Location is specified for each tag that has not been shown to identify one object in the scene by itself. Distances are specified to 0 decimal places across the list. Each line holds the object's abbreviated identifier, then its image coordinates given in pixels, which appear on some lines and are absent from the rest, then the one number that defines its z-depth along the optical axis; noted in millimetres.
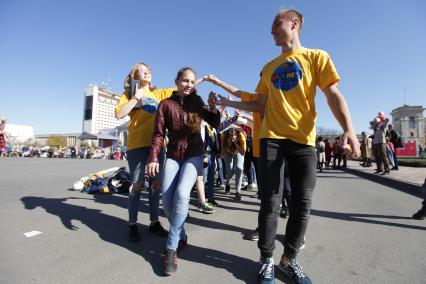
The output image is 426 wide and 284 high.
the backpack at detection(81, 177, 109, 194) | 6070
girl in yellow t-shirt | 2996
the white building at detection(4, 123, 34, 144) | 127575
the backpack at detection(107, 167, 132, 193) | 6214
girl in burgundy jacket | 2305
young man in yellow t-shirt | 1991
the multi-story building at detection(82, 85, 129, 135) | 114500
